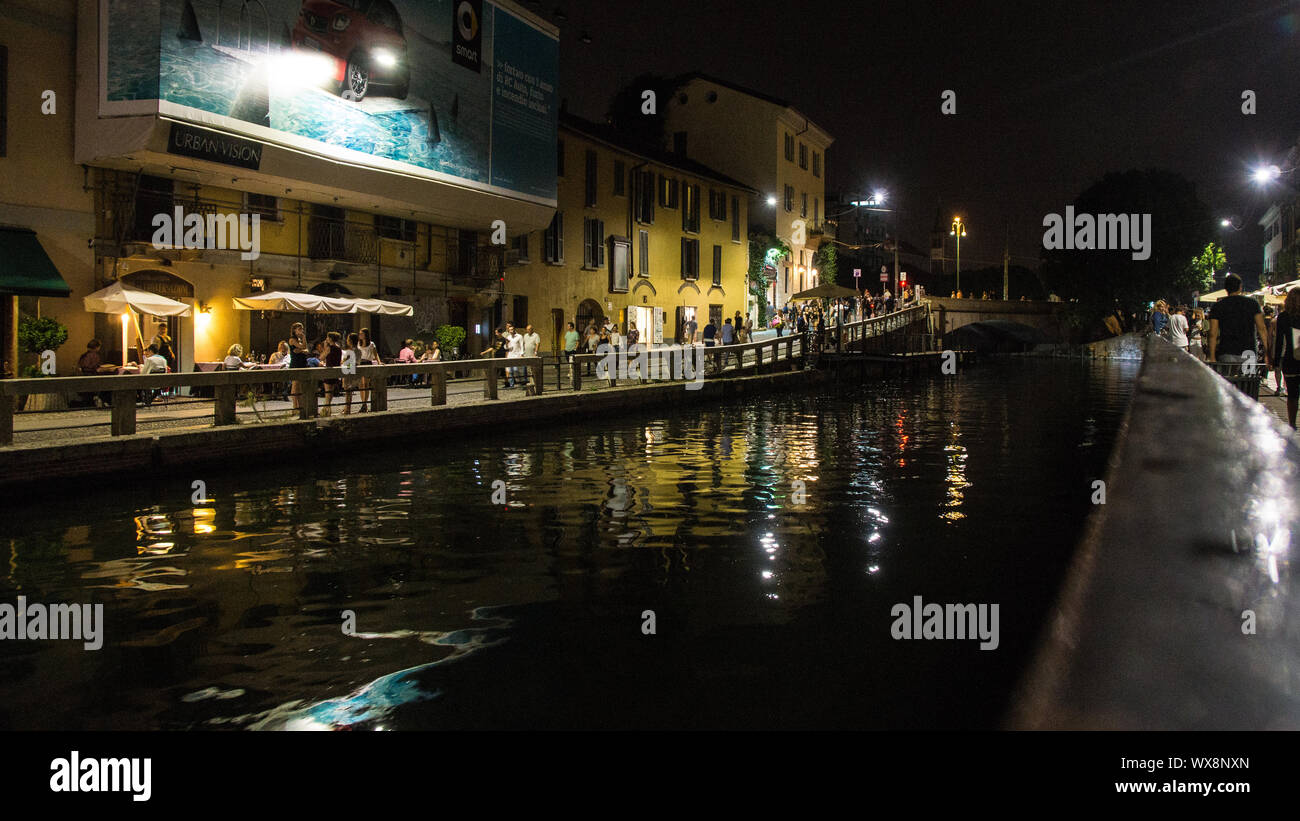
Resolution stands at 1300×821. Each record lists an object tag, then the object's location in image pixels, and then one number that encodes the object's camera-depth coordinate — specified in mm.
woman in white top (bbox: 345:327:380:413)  20781
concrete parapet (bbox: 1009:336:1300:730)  1583
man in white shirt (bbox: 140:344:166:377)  17891
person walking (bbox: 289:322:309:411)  20594
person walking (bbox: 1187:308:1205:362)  22081
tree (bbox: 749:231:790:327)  56281
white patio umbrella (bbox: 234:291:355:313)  23266
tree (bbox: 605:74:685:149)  57719
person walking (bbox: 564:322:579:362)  31672
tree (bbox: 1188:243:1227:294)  70688
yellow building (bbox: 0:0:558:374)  20125
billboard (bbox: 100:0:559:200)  20297
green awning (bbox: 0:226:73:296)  18469
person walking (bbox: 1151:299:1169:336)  28831
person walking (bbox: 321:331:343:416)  18750
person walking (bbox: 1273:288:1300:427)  11219
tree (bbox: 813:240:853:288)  67812
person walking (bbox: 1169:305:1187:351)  23359
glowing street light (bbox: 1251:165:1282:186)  27547
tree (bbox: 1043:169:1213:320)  70438
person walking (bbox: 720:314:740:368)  40500
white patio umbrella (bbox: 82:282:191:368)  19844
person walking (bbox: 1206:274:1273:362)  13039
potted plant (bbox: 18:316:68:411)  18719
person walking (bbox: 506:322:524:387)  27047
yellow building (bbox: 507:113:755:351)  38531
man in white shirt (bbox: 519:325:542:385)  28062
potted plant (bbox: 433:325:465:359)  29969
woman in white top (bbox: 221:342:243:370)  20781
